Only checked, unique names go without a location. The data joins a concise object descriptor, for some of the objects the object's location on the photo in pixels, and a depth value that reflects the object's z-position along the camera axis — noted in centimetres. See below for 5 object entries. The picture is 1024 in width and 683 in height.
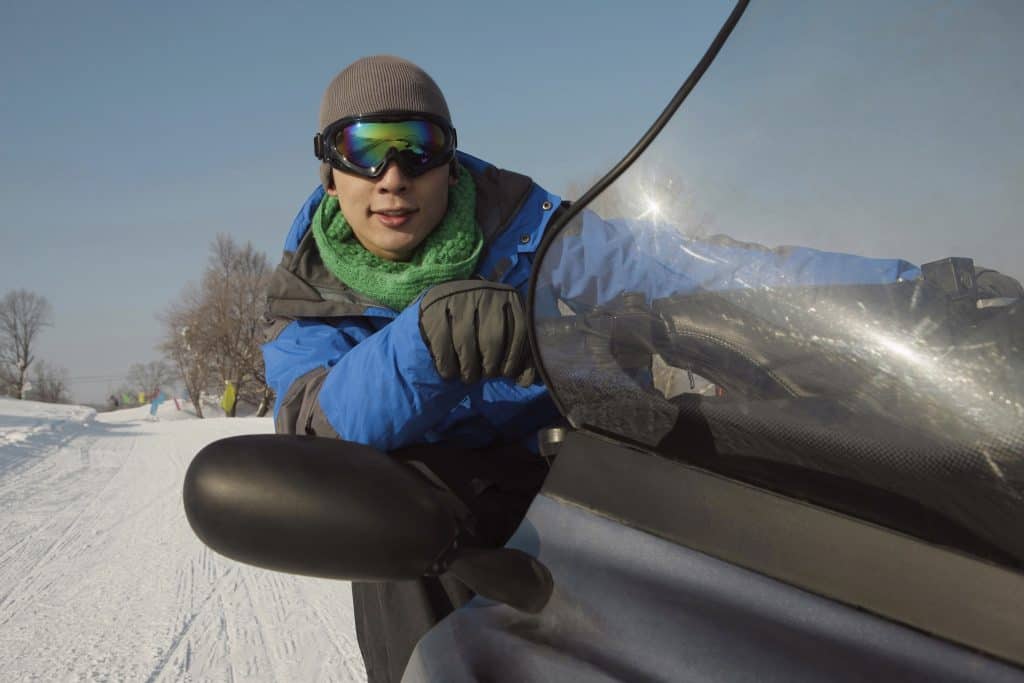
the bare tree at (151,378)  6500
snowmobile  81
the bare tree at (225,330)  4650
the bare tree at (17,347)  5948
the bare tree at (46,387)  6444
